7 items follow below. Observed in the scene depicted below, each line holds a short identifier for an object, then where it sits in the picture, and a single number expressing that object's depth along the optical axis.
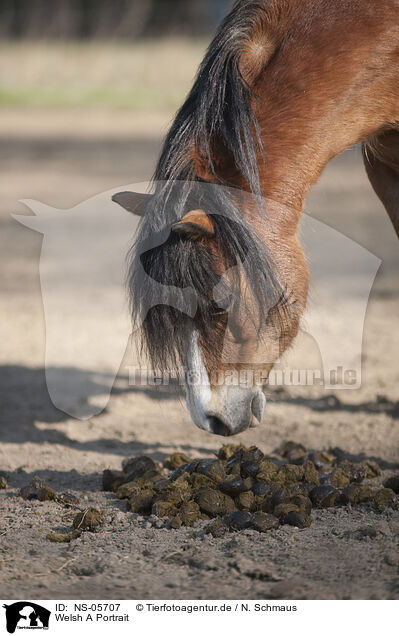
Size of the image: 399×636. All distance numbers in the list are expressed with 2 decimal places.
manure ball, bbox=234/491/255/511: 5.54
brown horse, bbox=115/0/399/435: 4.91
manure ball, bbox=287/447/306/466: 6.63
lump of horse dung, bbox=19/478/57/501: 5.95
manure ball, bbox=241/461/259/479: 5.89
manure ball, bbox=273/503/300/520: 5.42
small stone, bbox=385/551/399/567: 4.75
